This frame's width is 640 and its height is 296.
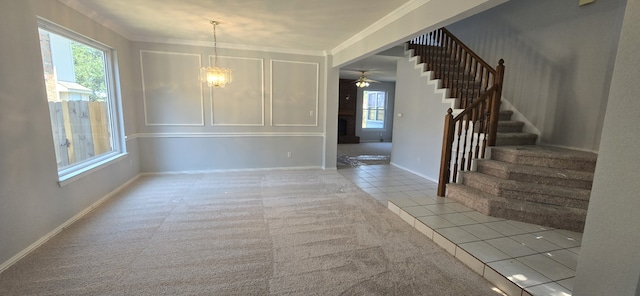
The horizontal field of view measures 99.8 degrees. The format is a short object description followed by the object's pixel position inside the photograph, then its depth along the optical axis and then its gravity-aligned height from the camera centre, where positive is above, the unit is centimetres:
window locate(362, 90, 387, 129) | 1116 +22
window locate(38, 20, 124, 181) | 287 +9
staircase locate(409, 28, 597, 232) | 286 -70
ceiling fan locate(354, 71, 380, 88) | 781 +93
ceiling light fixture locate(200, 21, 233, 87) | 383 +49
